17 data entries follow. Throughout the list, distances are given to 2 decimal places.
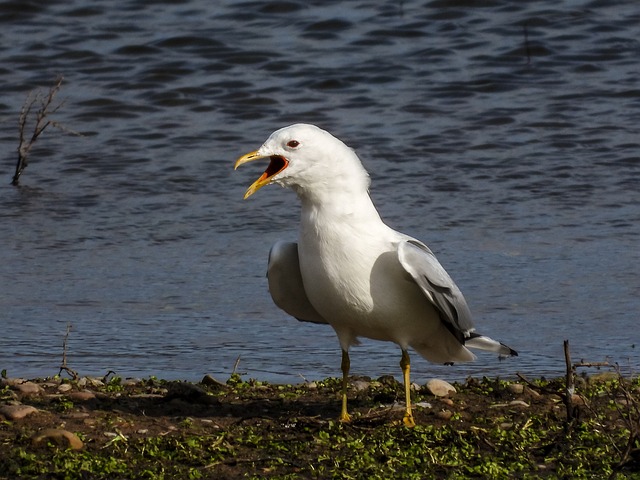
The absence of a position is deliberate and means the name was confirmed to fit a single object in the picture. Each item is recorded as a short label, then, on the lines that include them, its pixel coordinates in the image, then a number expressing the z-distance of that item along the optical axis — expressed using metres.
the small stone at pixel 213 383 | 11.83
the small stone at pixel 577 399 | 10.81
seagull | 10.34
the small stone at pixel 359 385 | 11.86
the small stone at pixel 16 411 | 10.16
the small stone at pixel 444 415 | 10.75
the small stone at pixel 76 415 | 10.37
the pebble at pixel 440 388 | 11.50
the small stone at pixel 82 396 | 11.07
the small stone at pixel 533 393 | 11.27
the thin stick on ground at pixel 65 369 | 11.72
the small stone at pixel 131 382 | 11.84
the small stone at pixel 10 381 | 11.54
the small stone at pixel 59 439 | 9.48
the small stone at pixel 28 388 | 11.23
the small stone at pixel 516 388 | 11.45
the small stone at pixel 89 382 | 11.75
